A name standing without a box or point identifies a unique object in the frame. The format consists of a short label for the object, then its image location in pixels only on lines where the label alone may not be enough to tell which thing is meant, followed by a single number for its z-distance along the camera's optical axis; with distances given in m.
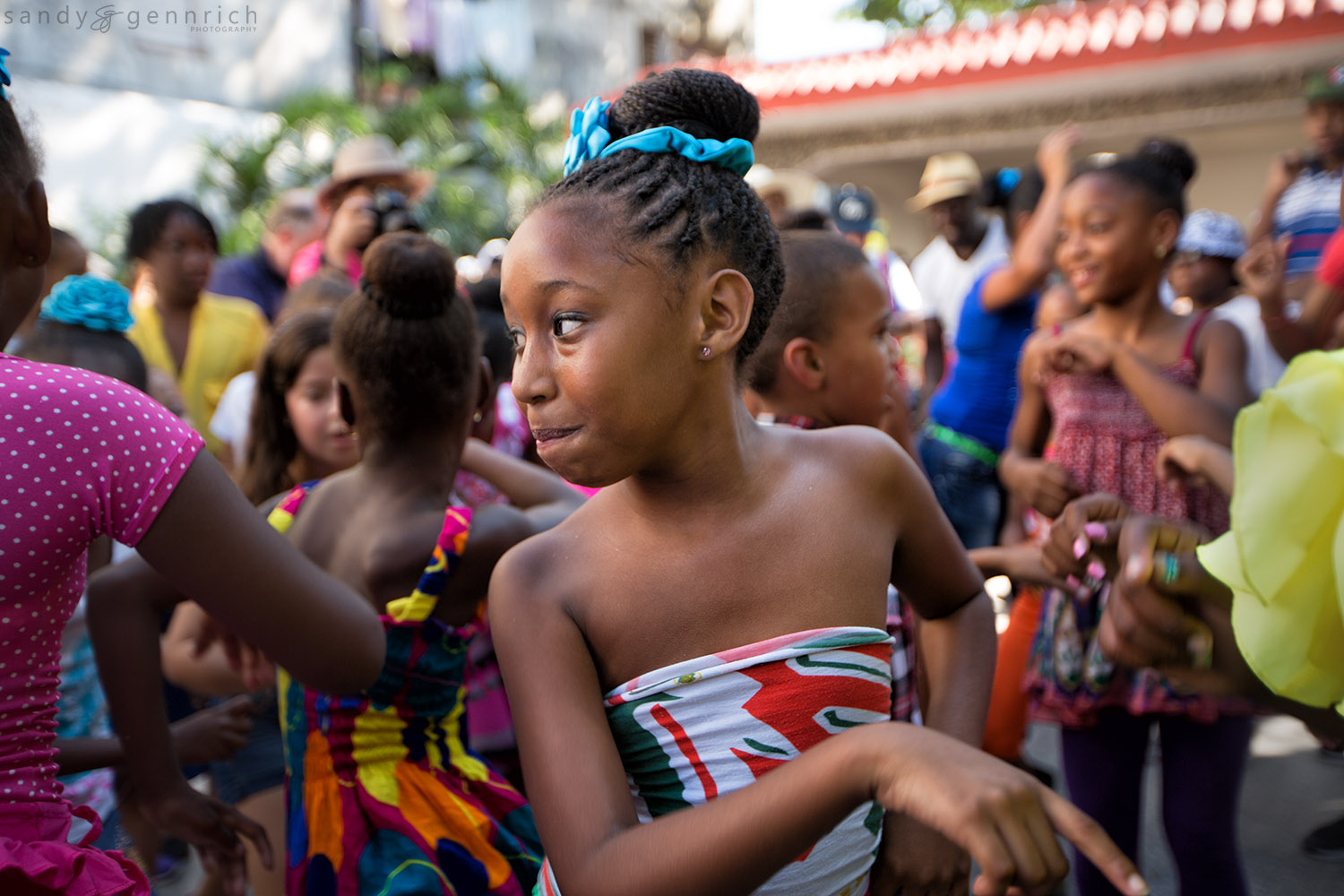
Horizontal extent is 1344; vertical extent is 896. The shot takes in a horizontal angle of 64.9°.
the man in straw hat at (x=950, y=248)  5.38
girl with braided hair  1.26
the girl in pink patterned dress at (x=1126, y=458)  2.34
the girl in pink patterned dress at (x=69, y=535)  1.14
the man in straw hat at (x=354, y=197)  4.13
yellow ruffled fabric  1.13
